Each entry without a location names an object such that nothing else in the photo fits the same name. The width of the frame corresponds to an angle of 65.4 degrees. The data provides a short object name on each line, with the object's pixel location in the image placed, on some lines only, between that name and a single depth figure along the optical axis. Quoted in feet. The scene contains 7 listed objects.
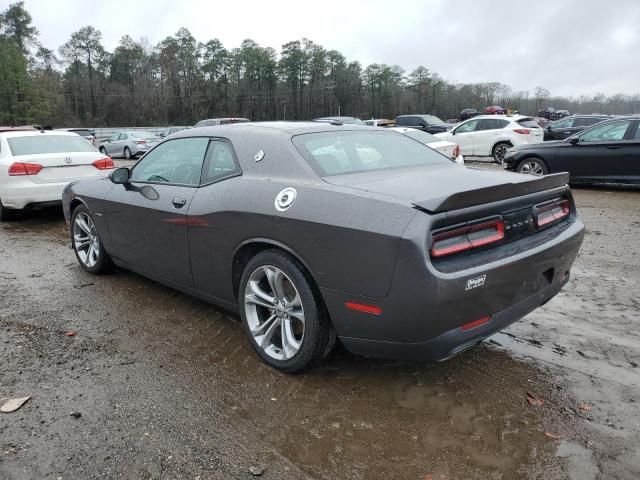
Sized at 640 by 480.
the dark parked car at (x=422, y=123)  88.33
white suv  51.13
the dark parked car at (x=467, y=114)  154.91
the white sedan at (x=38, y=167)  24.50
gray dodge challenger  7.82
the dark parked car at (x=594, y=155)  31.63
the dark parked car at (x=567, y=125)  57.21
